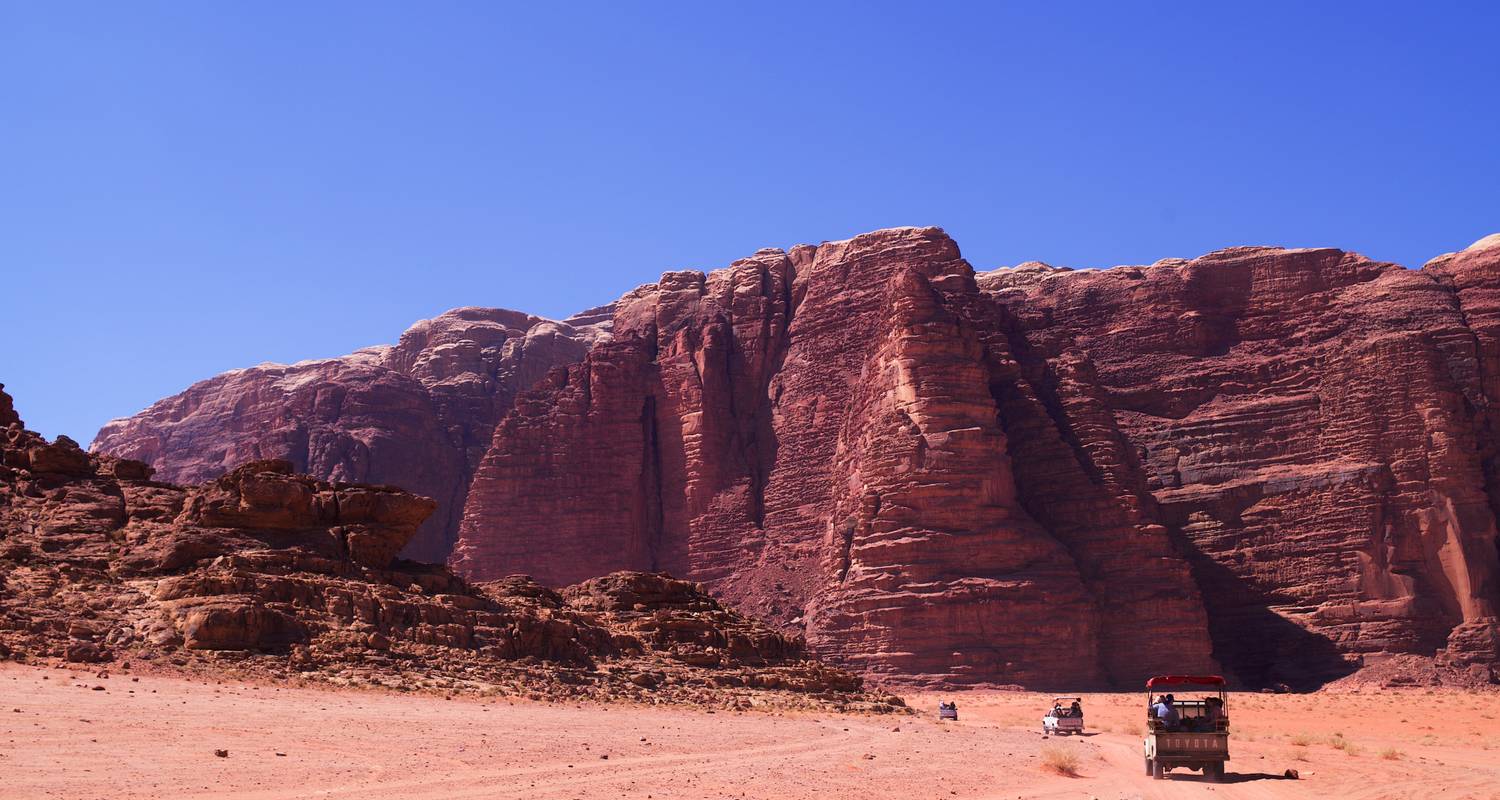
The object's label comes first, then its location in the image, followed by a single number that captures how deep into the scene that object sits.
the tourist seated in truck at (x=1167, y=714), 30.31
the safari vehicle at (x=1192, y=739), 29.86
